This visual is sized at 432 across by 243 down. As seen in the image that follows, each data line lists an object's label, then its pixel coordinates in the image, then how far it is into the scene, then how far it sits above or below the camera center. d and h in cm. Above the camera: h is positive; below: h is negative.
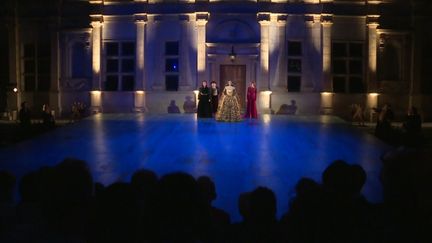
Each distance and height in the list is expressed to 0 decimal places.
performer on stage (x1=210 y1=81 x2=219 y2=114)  2202 -34
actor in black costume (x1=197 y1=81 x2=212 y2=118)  2086 -64
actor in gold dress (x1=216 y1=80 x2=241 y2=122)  1931 -72
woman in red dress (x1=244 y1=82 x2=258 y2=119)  2186 -67
